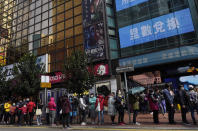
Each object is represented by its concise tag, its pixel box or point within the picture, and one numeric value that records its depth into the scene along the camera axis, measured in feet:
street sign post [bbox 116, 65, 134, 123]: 33.30
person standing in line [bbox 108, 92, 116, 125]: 31.89
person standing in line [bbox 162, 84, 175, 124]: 27.43
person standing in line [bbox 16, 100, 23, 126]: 41.83
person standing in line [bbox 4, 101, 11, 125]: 47.01
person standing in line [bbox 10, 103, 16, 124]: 45.14
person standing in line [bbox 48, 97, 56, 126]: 35.70
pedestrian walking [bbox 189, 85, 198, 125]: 26.55
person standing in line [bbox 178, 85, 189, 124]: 26.68
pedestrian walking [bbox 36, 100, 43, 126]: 39.66
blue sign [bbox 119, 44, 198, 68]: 56.29
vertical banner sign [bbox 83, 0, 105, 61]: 71.56
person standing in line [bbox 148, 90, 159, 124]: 28.99
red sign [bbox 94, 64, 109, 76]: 69.64
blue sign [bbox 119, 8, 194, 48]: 61.16
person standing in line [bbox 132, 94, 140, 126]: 29.99
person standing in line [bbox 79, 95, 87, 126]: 34.28
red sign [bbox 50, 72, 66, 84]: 81.22
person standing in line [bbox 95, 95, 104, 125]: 33.63
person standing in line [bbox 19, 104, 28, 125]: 39.91
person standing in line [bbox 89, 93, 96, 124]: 34.82
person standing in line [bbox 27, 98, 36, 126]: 39.04
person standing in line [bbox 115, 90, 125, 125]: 30.83
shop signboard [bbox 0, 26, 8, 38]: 115.59
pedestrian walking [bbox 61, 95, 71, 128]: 29.96
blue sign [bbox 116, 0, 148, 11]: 72.86
